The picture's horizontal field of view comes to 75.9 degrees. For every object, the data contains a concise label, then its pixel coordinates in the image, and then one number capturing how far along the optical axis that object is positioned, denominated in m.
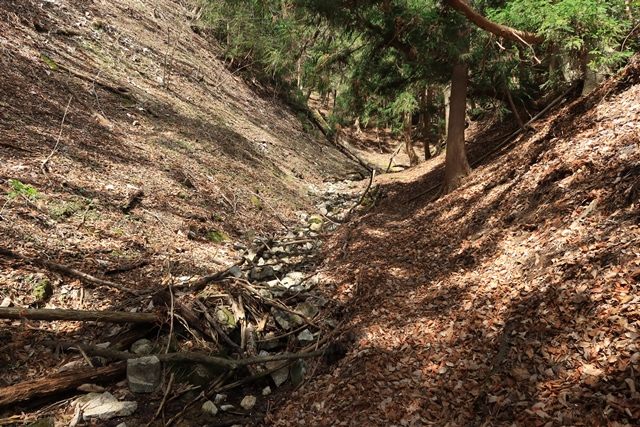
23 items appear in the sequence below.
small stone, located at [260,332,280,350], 5.43
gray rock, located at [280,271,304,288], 7.17
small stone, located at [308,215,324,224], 11.38
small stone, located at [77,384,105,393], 4.33
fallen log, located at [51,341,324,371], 4.62
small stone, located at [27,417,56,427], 3.85
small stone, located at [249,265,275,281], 7.28
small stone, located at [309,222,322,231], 10.86
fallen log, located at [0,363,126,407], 3.96
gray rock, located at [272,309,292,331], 5.77
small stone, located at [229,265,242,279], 6.70
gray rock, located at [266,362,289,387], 4.83
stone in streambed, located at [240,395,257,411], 4.52
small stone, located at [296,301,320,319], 5.97
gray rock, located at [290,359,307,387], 4.82
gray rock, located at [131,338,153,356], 4.90
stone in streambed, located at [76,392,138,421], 4.11
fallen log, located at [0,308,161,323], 4.49
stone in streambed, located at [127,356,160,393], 4.46
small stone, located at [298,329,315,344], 5.45
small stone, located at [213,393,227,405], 4.54
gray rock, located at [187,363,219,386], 4.65
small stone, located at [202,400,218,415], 4.38
